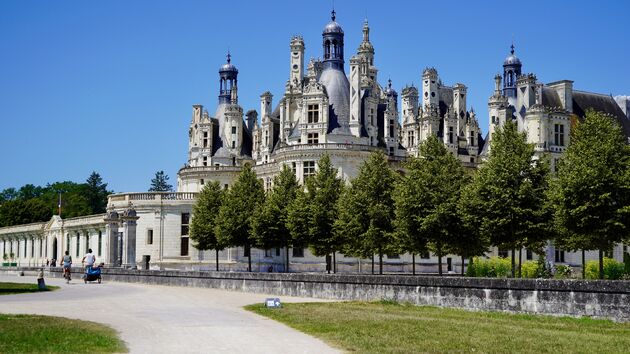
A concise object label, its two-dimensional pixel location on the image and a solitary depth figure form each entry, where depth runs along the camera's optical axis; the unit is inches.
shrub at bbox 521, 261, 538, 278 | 2438.1
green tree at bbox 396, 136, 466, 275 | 1936.5
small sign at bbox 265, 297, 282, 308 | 1199.6
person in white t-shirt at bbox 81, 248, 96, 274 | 2007.4
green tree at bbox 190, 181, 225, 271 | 2920.8
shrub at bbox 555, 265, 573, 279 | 2281.6
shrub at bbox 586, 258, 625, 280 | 2316.7
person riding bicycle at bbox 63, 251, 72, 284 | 2063.2
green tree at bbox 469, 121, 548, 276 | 1763.0
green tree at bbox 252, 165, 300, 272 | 2598.4
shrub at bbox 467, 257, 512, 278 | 2477.5
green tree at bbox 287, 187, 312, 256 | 2453.2
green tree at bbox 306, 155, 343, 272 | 2420.0
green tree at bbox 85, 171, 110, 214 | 6668.3
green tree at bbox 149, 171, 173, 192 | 7352.4
